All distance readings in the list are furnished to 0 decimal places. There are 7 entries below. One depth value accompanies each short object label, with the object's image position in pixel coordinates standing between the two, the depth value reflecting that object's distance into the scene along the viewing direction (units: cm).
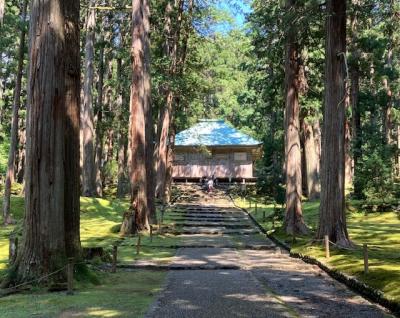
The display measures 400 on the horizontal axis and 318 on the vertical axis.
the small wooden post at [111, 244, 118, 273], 1184
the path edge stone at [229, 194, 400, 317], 816
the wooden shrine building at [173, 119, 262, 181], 4616
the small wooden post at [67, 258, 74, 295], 894
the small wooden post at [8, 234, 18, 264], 1052
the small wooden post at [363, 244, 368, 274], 1032
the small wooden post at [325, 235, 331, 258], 1316
